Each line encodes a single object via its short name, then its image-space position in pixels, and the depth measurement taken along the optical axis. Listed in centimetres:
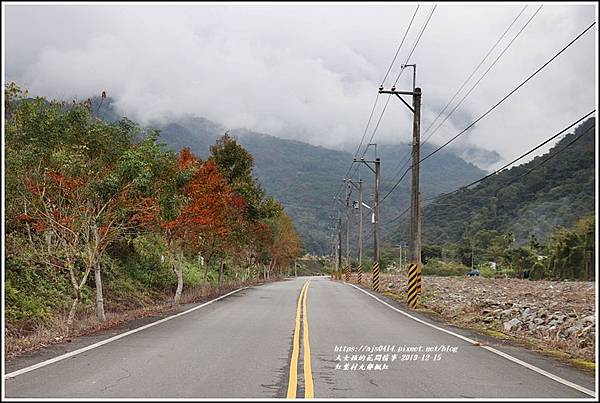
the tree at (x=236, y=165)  3566
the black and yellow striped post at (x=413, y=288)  2386
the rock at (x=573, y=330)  1473
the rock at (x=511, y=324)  1698
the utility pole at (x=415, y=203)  2406
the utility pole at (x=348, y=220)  6399
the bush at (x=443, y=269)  8407
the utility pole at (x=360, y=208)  5072
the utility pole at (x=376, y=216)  3900
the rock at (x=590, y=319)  1536
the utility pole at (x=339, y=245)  7532
